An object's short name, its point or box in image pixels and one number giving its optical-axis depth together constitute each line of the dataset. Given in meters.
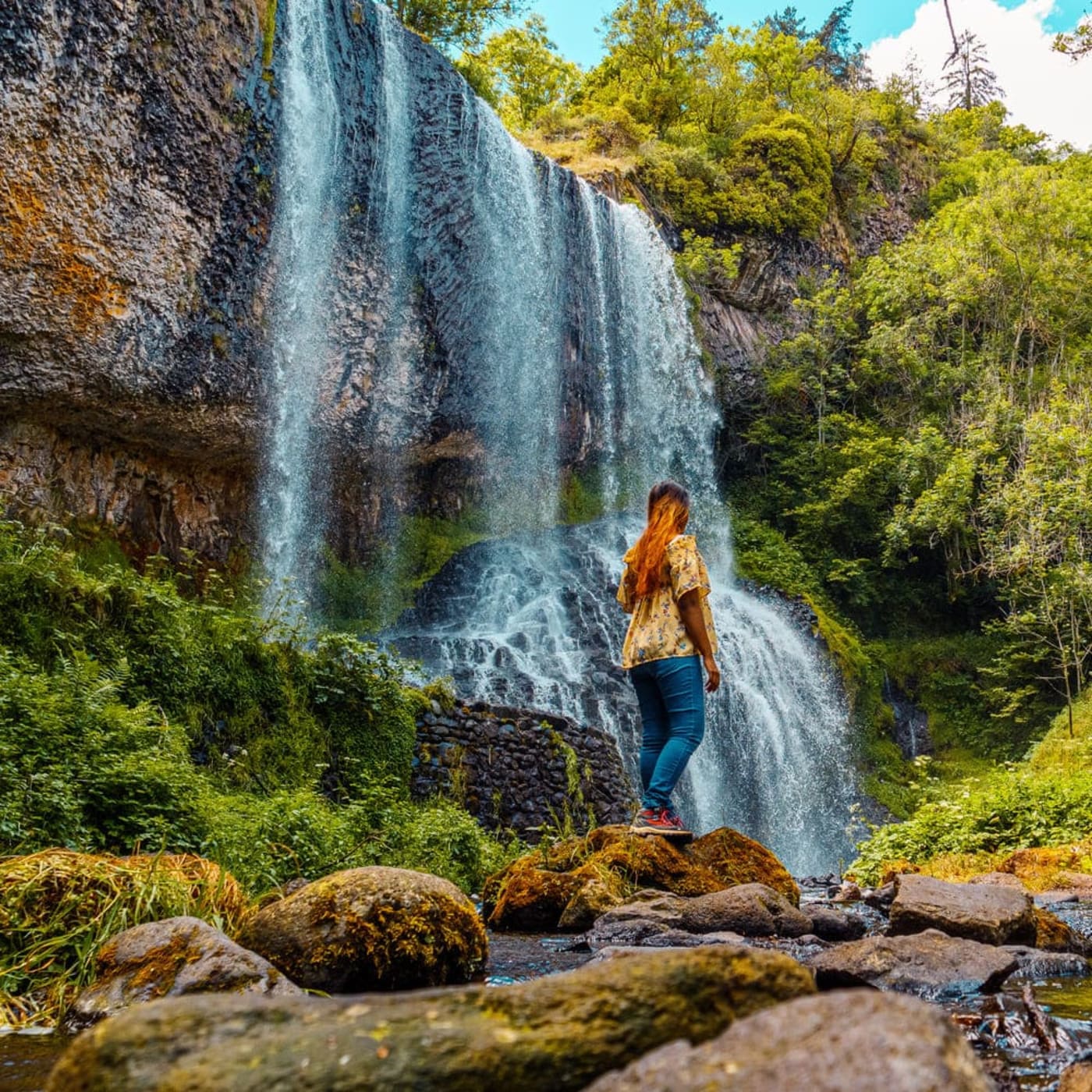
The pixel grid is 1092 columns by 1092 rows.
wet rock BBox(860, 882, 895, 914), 6.23
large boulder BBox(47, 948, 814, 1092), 1.37
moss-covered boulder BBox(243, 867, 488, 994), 3.23
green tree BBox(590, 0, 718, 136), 27.95
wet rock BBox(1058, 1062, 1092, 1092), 1.93
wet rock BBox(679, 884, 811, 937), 4.41
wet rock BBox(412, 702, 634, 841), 8.92
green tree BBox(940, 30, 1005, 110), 43.81
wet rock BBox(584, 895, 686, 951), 4.29
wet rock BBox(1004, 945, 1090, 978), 3.72
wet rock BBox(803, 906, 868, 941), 4.76
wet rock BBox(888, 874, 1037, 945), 4.11
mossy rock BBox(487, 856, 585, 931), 5.09
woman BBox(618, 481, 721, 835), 5.33
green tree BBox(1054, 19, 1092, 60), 11.26
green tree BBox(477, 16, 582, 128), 30.30
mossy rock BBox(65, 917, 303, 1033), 2.80
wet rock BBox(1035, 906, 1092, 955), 4.43
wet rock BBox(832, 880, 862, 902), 7.46
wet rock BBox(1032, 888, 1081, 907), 6.21
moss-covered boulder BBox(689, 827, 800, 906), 5.66
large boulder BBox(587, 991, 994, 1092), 1.19
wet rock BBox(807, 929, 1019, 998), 3.19
